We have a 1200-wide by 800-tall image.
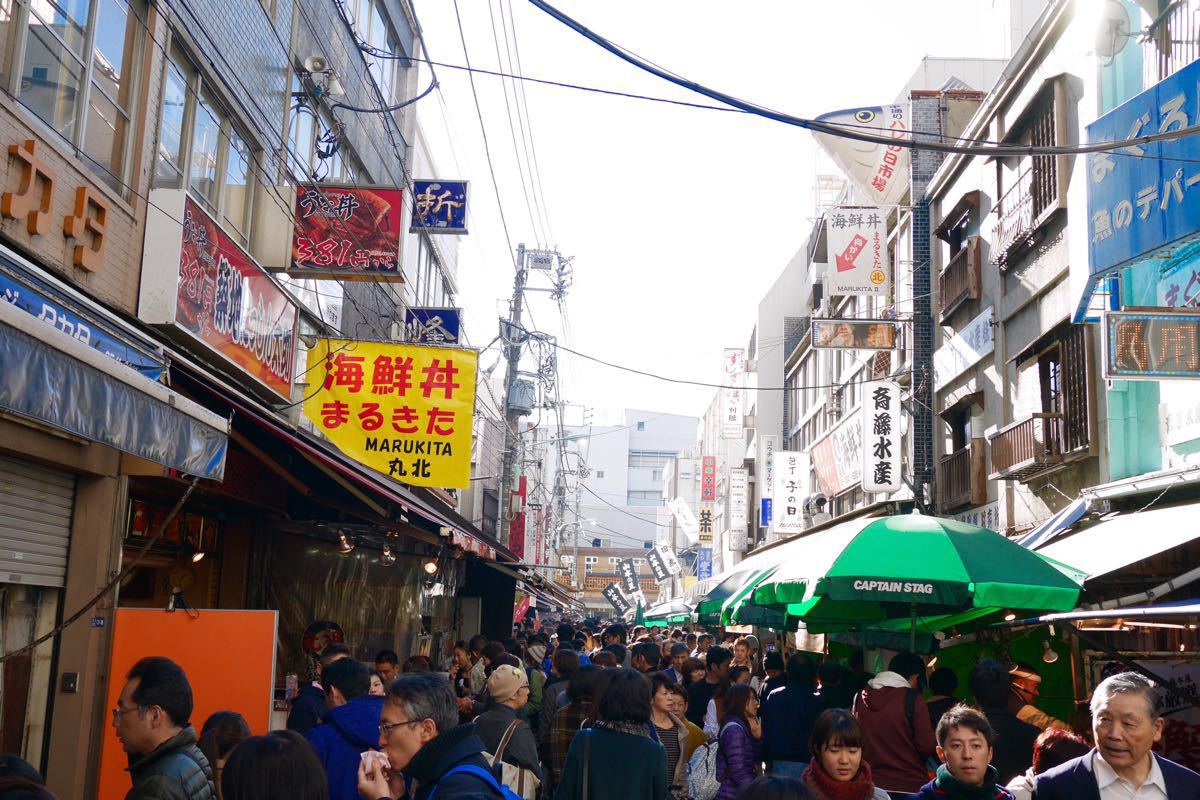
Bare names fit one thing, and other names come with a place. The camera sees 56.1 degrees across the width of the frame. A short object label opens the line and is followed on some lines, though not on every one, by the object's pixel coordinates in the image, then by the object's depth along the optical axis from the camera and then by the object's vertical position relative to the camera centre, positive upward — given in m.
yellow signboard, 12.73 +1.85
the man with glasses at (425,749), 3.85 -0.61
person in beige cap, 6.70 -0.86
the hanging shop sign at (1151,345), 9.71 +2.22
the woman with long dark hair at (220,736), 5.47 -0.82
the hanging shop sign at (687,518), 59.31 +3.60
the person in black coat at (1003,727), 6.73 -0.77
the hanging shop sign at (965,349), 17.30 +3.96
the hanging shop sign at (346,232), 12.74 +3.85
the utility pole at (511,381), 26.38 +4.79
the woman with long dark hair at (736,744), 7.09 -0.99
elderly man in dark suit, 4.50 -0.62
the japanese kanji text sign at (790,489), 31.33 +2.74
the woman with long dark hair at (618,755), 5.58 -0.85
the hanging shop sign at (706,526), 55.71 +2.96
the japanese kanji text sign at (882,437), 18.80 +2.57
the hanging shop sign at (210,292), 9.20 +2.49
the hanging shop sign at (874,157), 15.39 +6.65
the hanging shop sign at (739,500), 43.69 +3.35
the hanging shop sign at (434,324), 20.17 +4.50
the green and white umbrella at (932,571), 7.84 +0.17
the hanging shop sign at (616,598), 50.72 -0.68
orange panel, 8.08 -0.64
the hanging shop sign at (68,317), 6.26 +1.43
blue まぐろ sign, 8.66 +3.47
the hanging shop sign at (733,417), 48.19 +7.21
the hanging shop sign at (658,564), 59.94 +1.09
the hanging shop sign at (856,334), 20.02 +4.55
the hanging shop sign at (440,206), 17.84 +5.84
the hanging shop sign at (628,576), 59.16 +0.38
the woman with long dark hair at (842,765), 5.39 -0.83
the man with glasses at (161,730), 4.23 -0.64
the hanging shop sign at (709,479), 54.66 +5.16
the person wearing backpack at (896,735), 7.18 -0.89
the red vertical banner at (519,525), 35.28 +1.69
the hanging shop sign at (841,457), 19.50 +2.49
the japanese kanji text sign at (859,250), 20.20 +6.09
